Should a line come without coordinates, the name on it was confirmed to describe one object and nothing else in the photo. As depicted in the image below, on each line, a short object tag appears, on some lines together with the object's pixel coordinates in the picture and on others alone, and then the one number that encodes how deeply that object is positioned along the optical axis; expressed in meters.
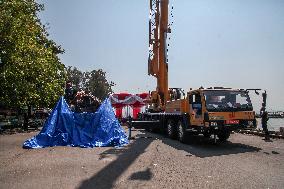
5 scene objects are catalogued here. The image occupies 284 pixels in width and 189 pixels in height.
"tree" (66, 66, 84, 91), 59.22
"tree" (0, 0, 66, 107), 14.74
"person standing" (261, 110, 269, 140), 9.38
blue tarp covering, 8.53
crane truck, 7.67
